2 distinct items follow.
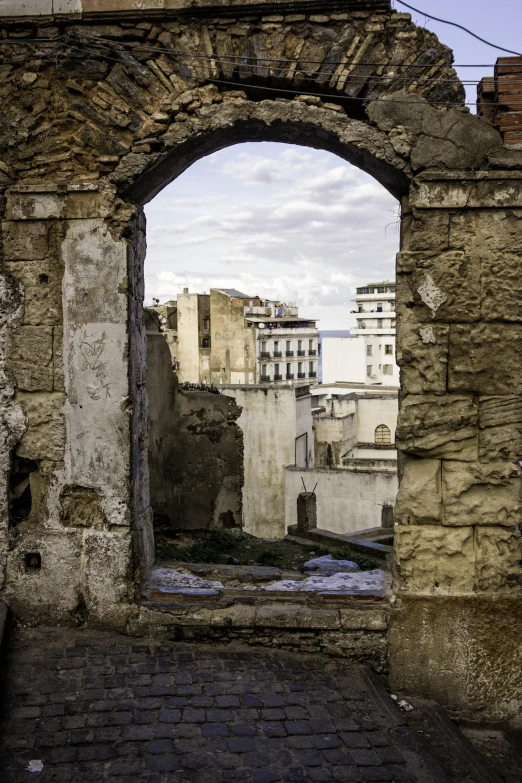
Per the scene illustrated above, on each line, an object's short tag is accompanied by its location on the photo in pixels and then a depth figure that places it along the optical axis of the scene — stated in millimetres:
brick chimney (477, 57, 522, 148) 4156
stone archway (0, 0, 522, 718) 4270
